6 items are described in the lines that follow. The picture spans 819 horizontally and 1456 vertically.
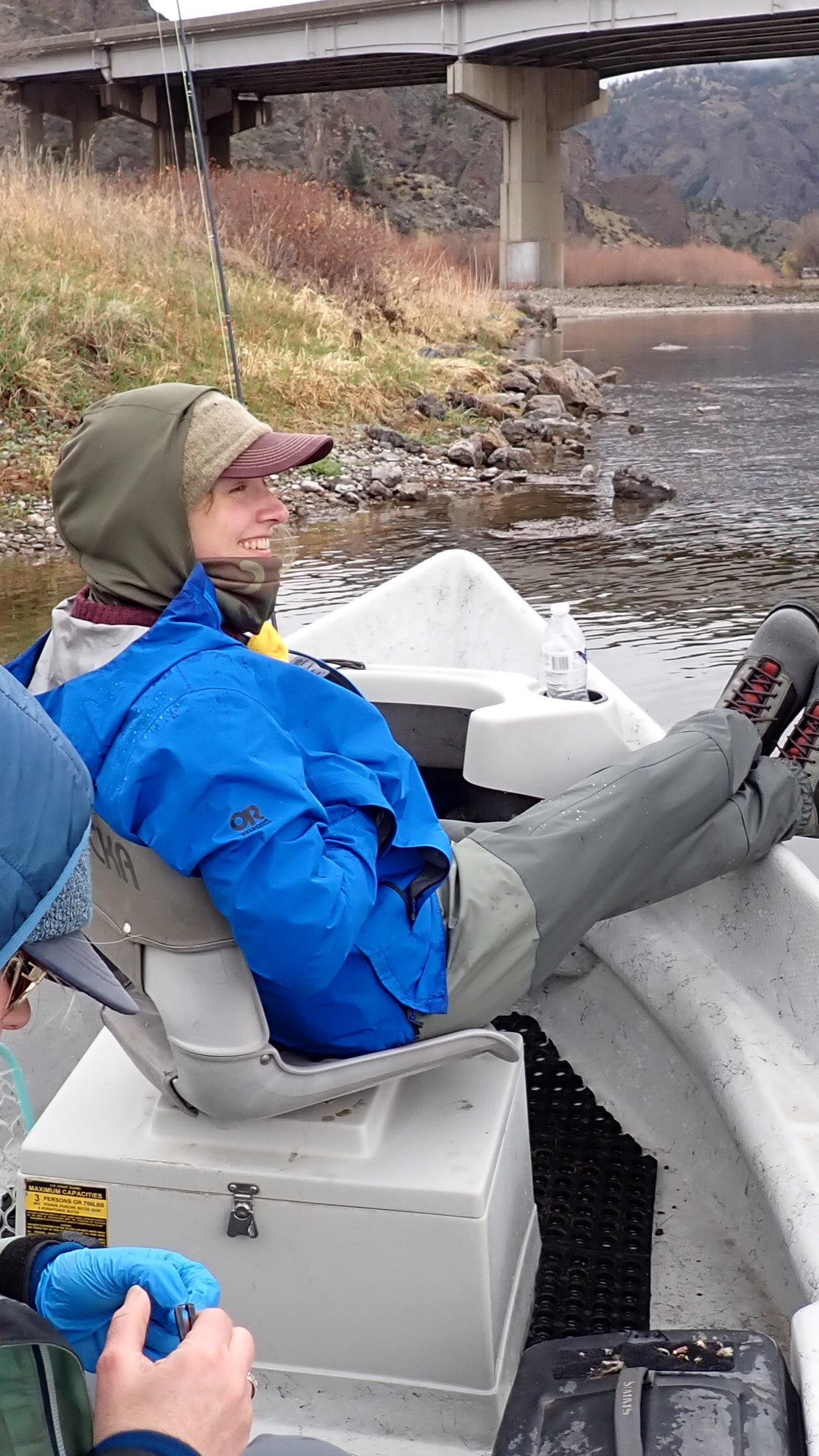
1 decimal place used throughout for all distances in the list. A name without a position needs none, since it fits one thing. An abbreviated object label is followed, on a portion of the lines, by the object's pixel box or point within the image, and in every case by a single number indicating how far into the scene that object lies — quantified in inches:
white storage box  65.1
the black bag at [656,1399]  55.0
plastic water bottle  107.0
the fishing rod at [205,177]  129.6
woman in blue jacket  58.5
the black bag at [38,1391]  32.1
